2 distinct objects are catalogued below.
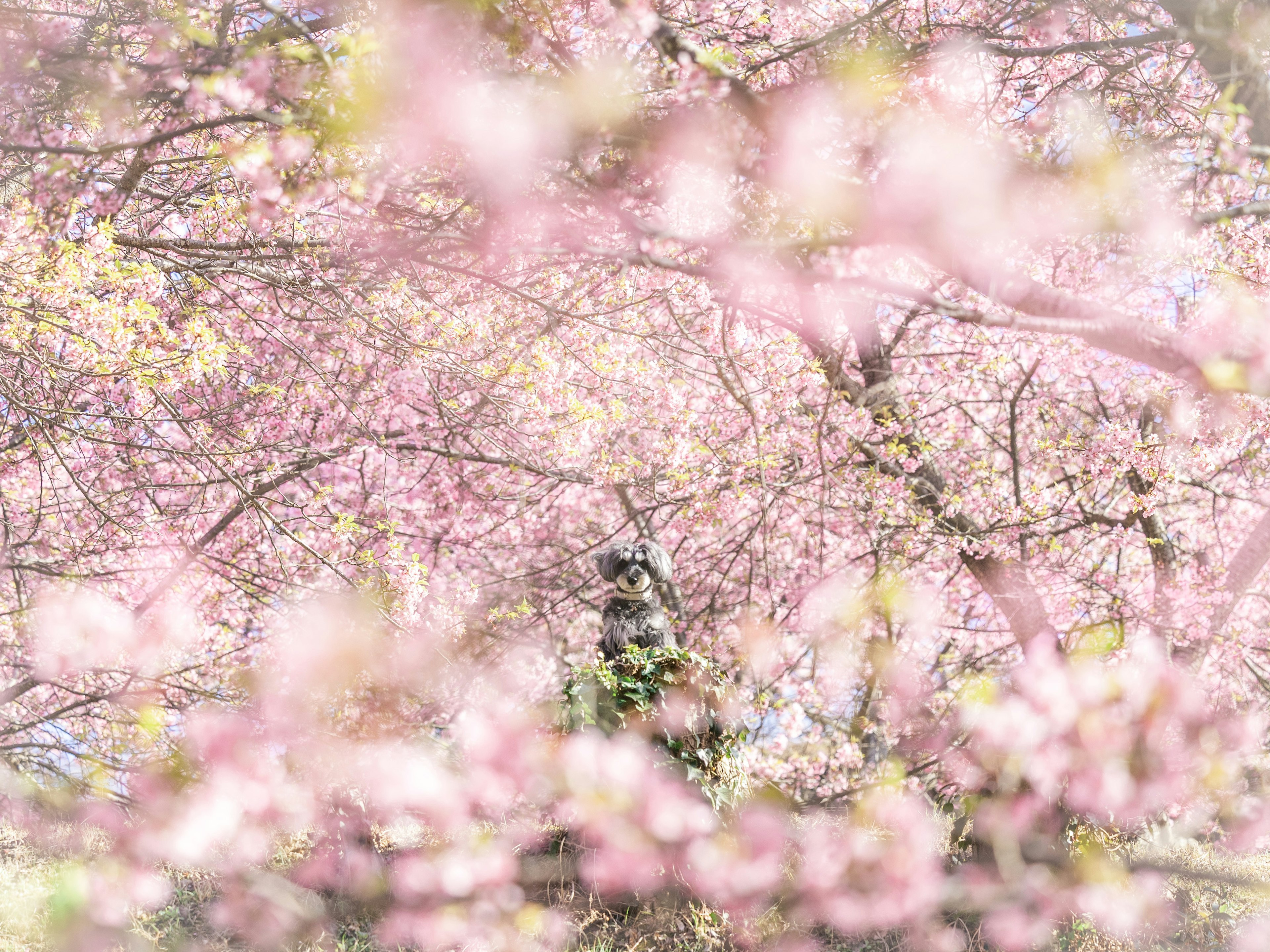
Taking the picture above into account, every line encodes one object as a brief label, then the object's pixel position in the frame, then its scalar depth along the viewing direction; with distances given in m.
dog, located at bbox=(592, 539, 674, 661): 10.20
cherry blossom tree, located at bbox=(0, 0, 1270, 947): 5.35
